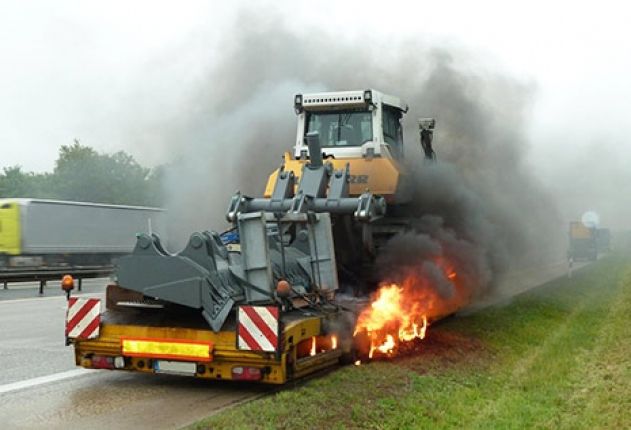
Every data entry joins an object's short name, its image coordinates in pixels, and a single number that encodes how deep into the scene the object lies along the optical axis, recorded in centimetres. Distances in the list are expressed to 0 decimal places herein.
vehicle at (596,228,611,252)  6144
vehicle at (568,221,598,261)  4566
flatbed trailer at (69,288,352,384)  753
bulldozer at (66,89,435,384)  751
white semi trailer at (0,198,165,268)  3000
